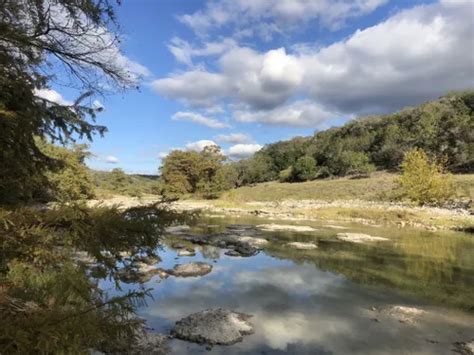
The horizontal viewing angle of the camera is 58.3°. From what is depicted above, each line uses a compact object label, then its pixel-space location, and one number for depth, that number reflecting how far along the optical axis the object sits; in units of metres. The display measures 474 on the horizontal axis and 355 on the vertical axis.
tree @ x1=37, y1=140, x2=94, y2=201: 31.00
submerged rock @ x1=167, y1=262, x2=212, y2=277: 13.27
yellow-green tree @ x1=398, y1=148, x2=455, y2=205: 36.62
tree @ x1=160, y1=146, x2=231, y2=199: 55.75
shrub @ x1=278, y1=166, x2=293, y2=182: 83.38
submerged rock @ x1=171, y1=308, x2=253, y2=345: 7.70
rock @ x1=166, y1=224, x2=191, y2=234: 24.18
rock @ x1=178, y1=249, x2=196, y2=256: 17.22
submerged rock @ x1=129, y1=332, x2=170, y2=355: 6.94
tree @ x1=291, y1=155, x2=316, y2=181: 78.56
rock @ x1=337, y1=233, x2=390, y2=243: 21.11
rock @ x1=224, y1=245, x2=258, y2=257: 17.28
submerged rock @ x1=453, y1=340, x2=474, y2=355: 7.49
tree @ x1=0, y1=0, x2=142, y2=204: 4.03
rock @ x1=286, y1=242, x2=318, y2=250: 18.73
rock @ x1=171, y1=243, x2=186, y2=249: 18.75
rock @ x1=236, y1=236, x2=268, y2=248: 19.43
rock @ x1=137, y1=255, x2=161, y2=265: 14.81
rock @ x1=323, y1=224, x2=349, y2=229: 26.80
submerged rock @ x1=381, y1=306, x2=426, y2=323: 9.29
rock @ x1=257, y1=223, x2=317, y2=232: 25.12
